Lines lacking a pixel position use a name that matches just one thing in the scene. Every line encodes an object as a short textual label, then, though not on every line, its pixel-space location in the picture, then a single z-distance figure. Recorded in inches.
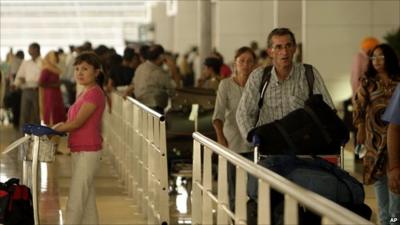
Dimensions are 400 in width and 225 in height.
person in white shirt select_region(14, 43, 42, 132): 1099.3
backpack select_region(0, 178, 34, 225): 446.3
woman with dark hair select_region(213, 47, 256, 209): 557.7
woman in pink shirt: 544.8
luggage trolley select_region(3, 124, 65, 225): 497.2
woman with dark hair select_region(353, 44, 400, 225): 497.6
